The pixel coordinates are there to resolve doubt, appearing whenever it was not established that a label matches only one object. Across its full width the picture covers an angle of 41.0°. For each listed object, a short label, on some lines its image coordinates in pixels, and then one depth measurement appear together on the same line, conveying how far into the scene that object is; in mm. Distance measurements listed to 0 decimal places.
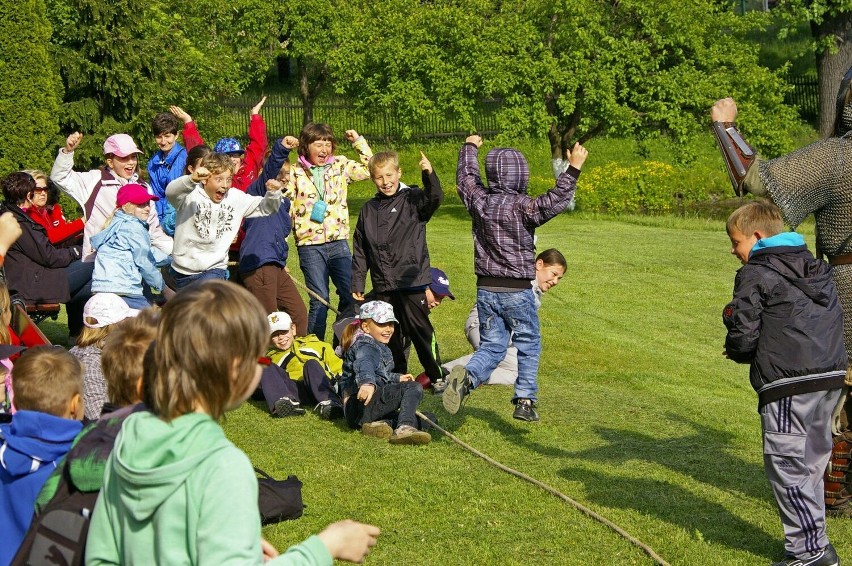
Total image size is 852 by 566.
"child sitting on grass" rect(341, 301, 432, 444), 7883
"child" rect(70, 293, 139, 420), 6668
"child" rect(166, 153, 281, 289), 8797
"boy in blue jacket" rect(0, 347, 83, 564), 4172
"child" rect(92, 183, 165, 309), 8922
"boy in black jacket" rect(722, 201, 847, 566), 5324
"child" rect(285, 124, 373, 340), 10273
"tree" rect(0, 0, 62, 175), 19078
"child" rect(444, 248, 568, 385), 9633
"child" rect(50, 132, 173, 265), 9961
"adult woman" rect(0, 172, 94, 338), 9703
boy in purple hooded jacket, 8008
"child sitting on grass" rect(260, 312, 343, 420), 8602
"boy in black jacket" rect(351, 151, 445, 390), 9039
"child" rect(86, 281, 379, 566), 2662
